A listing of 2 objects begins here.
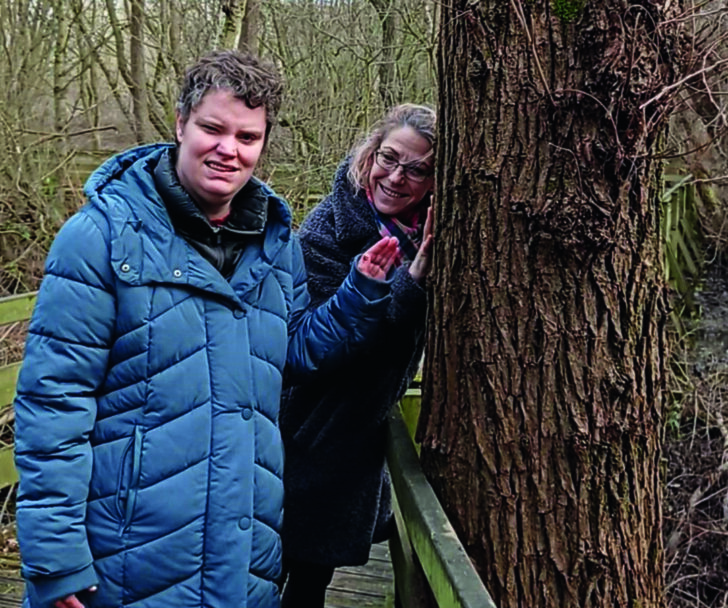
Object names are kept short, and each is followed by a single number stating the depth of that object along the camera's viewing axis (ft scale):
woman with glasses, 8.13
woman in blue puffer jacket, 5.97
